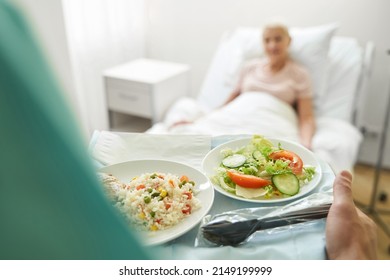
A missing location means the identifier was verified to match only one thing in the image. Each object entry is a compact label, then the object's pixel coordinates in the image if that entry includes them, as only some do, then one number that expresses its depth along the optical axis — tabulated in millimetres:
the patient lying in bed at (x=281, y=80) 1615
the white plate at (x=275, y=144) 617
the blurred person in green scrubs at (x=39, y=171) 219
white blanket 1309
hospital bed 1393
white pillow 1797
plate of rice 535
